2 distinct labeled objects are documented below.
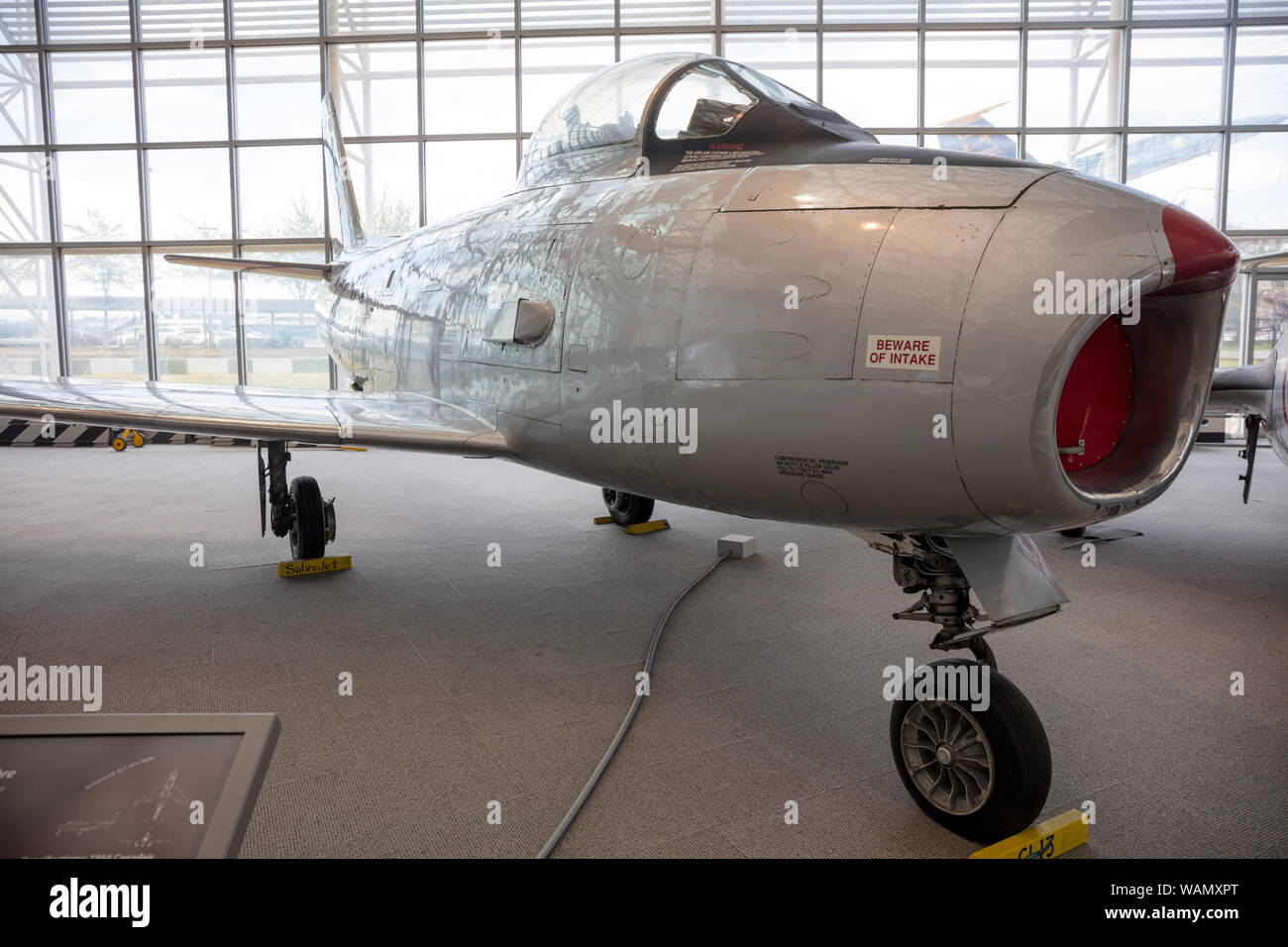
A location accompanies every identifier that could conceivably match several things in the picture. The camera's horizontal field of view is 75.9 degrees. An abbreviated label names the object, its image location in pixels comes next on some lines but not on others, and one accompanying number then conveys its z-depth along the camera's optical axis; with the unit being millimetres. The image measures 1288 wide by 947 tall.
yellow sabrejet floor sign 5441
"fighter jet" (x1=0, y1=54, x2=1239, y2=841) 2072
